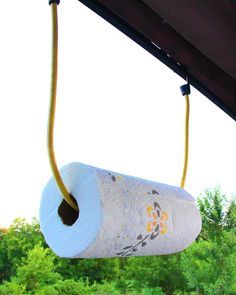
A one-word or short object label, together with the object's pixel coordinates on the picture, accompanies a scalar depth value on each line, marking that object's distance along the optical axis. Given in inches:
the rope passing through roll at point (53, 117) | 12.5
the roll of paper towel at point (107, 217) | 12.3
